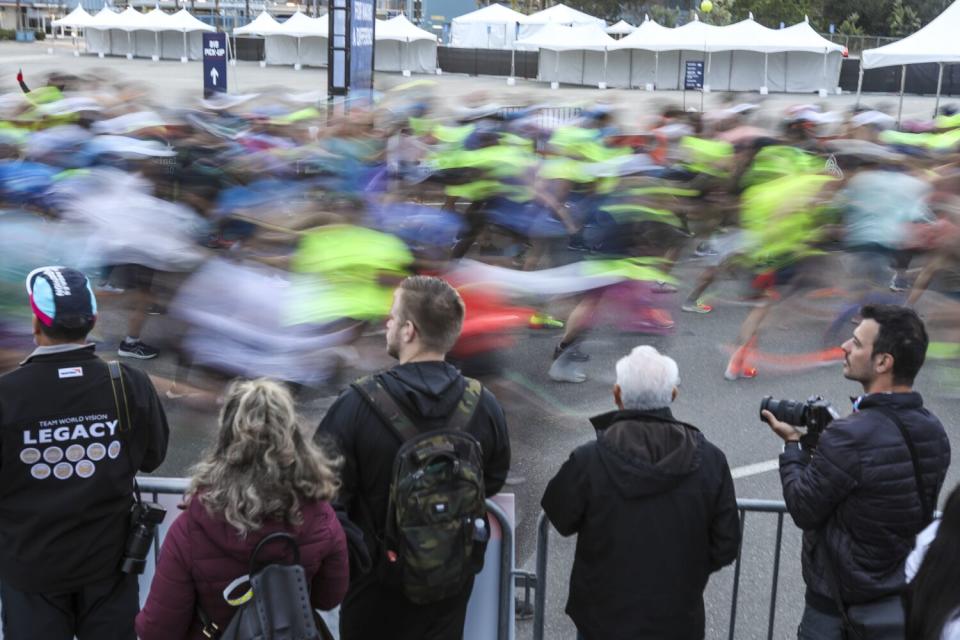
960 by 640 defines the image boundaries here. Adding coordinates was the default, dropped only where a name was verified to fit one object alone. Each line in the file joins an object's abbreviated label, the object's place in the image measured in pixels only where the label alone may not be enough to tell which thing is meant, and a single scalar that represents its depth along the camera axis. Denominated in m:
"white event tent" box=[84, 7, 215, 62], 51.94
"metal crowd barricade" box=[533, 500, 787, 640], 3.71
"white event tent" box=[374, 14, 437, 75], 45.67
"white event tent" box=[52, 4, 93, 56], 54.02
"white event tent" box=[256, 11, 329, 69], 47.38
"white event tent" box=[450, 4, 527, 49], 50.31
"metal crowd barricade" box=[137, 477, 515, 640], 3.56
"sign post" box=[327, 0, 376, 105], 13.25
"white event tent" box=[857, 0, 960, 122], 19.08
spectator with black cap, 3.01
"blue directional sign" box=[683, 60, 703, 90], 20.12
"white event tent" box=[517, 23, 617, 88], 38.38
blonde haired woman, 2.61
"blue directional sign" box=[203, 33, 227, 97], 18.39
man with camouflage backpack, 3.01
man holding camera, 3.22
